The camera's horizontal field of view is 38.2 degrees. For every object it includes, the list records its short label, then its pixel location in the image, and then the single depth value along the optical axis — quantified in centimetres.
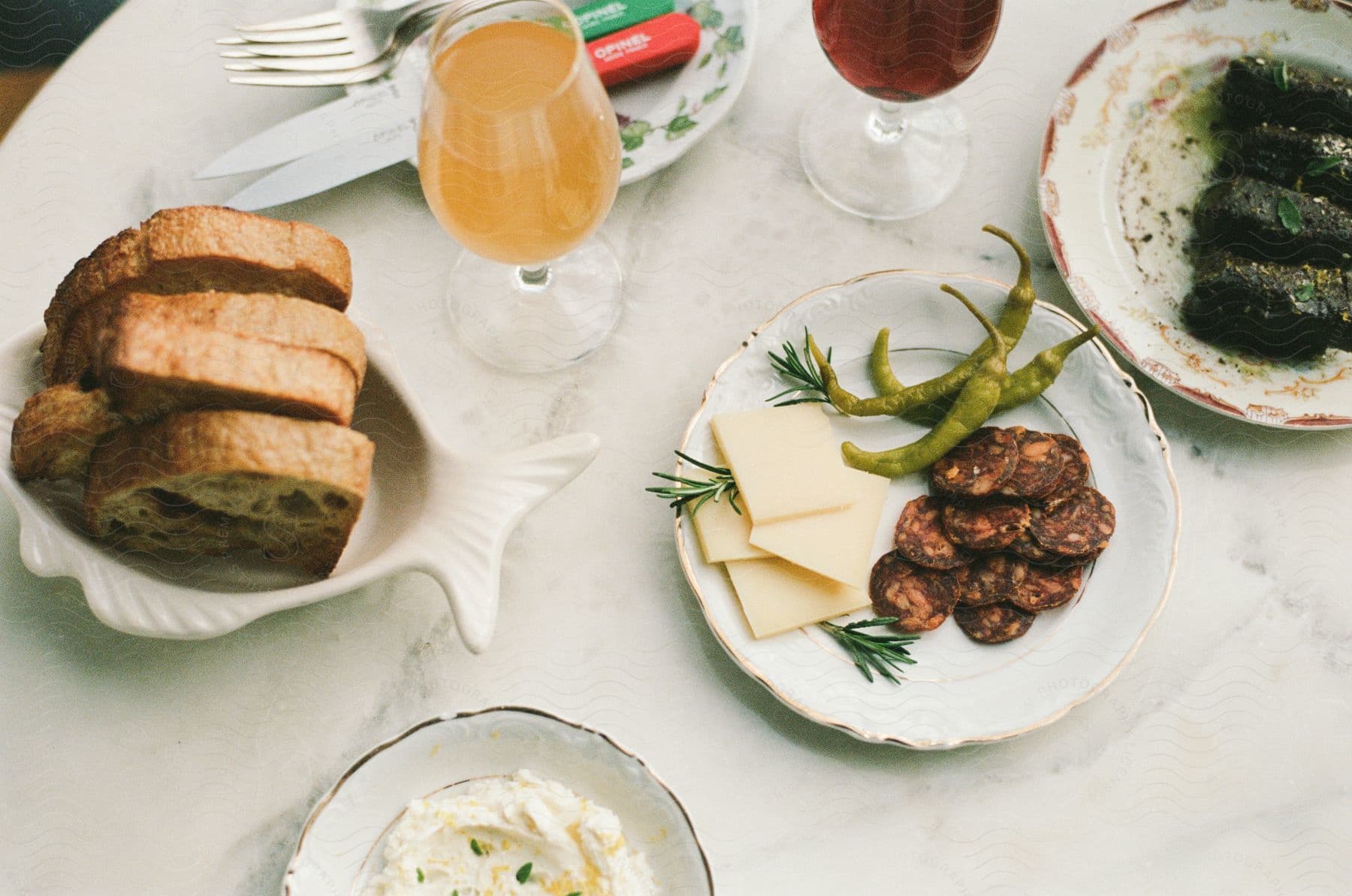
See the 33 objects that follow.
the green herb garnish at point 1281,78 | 77
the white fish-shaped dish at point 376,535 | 67
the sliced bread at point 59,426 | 65
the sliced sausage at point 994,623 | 71
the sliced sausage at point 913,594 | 71
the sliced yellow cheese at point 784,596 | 71
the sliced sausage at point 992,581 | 72
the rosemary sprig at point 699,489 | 72
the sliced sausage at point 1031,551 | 71
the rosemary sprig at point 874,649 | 71
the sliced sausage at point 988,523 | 72
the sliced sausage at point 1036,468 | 72
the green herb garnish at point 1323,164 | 77
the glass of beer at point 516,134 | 65
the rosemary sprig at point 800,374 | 74
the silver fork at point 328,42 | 75
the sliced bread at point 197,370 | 63
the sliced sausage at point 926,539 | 72
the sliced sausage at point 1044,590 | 71
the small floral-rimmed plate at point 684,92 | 77
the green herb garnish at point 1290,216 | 76
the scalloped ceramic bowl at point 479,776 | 68
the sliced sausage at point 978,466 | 72
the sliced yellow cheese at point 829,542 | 71
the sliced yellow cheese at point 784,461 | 72
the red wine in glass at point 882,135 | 73
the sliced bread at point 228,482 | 64
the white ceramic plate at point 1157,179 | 74
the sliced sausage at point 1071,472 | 72
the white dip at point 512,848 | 68
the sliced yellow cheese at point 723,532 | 72
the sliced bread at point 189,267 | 67
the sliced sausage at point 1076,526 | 71
